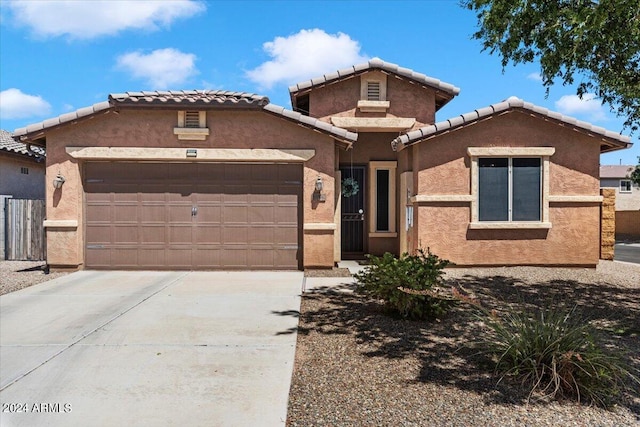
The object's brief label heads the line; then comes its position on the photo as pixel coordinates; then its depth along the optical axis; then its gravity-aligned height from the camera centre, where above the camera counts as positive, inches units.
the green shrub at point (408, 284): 246.5 -38.3
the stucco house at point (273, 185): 417.7 +28.0
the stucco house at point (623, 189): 1584.6 +103.5
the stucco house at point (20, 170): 609.9 +60.1
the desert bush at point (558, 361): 158.1 -53.2
